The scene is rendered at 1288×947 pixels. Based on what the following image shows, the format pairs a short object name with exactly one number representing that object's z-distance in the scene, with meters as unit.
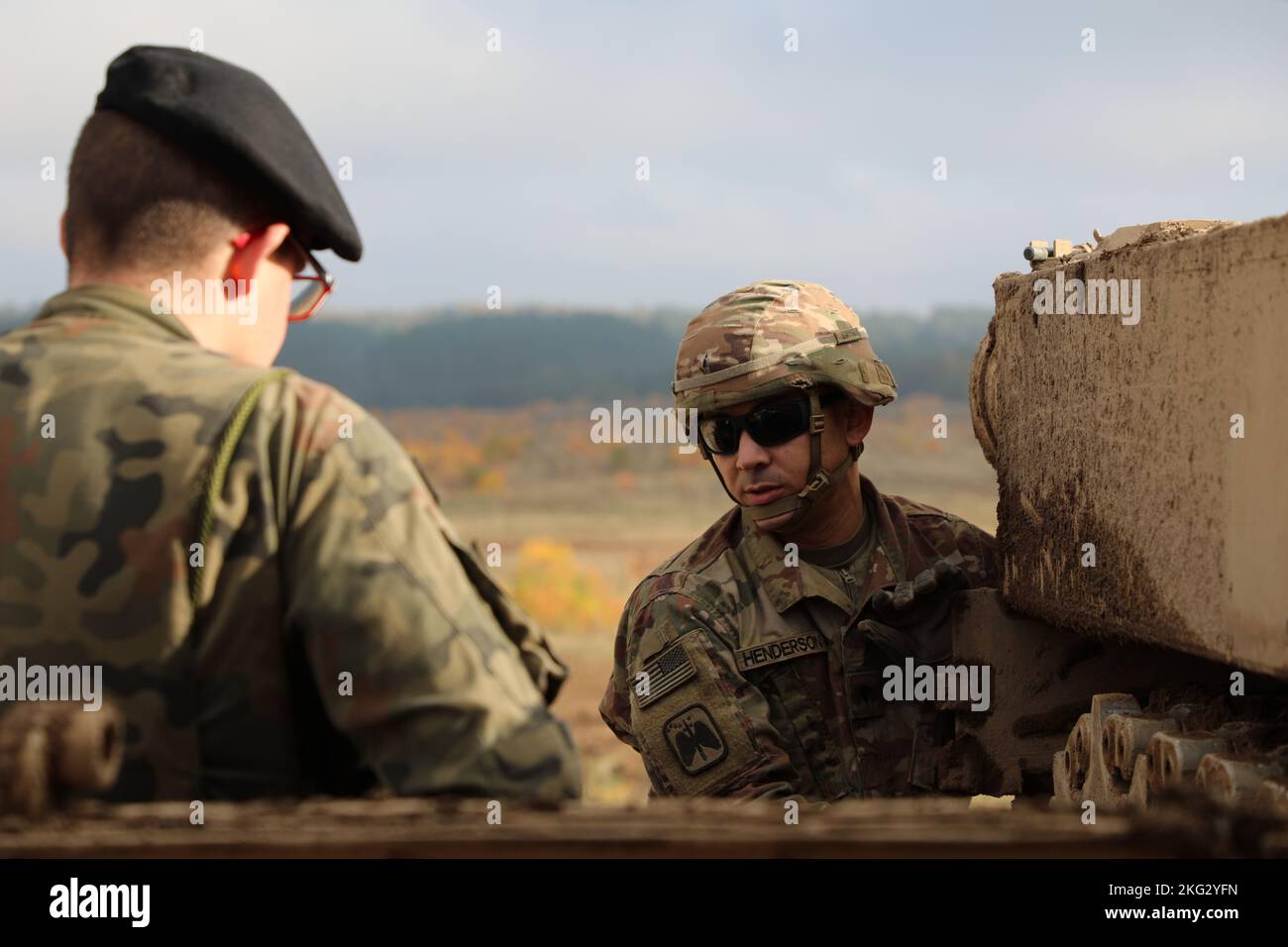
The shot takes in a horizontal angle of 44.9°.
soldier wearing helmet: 4.88
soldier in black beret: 2.37
